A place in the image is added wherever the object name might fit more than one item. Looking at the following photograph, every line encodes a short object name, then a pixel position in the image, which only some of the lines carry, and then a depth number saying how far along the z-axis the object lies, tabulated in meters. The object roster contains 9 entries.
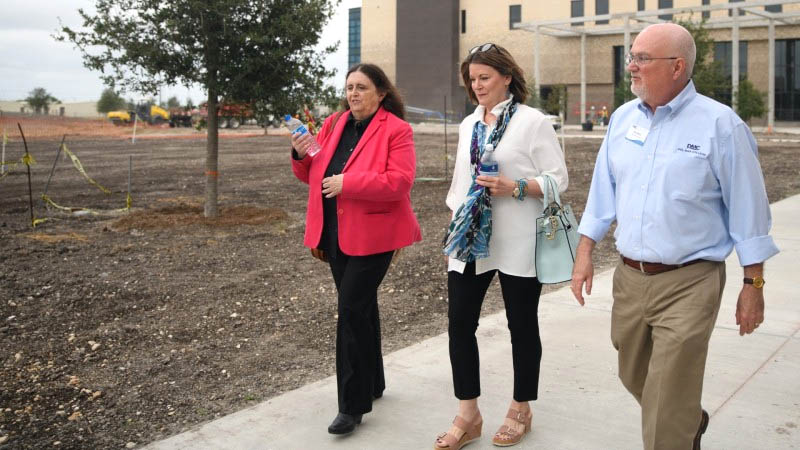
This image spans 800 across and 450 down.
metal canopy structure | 45.68
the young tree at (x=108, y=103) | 89.00
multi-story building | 59.03
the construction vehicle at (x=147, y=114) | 64.81
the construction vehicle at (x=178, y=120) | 60.78
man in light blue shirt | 3.08
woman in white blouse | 3.86
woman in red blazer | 4.16
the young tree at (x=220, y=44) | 11.23
